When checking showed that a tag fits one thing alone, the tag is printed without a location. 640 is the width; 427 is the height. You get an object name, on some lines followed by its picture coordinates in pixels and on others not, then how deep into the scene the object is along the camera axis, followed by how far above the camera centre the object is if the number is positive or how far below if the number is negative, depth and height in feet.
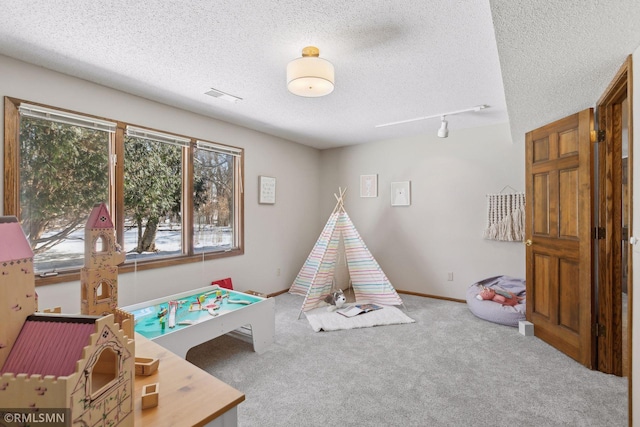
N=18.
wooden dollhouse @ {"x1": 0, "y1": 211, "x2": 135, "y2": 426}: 1.88 -0.94
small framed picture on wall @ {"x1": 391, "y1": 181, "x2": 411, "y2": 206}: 15.17 +1.10
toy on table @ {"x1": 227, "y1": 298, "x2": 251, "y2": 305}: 9.32 -2.61
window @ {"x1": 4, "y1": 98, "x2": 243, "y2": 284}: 7.97 +0.87
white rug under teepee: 10.71 -3.79
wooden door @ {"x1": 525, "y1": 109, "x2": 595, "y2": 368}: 7.84 -0.53
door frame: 7.48 -0.59
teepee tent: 12.78 -2.23
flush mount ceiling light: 6.59 +3.04
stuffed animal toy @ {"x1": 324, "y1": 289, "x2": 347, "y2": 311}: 12.36 -3.40
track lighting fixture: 11.02 +3.79
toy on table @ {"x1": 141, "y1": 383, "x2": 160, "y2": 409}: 2.62 -1.56
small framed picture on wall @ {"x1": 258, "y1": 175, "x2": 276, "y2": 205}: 14.10 +1.20
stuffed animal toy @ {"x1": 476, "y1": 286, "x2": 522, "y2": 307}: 11.21 -3.00
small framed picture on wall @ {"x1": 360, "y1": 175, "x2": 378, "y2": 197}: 16.17 +1.58
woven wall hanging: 12.39 -0.07
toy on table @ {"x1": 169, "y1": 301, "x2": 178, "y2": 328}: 7.63 -2.60
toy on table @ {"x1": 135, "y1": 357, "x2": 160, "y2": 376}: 3.13 -1.53
